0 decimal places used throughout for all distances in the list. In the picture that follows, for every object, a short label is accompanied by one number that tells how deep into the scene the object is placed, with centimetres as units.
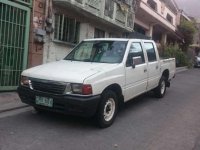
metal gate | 507
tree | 2032
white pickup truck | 328
